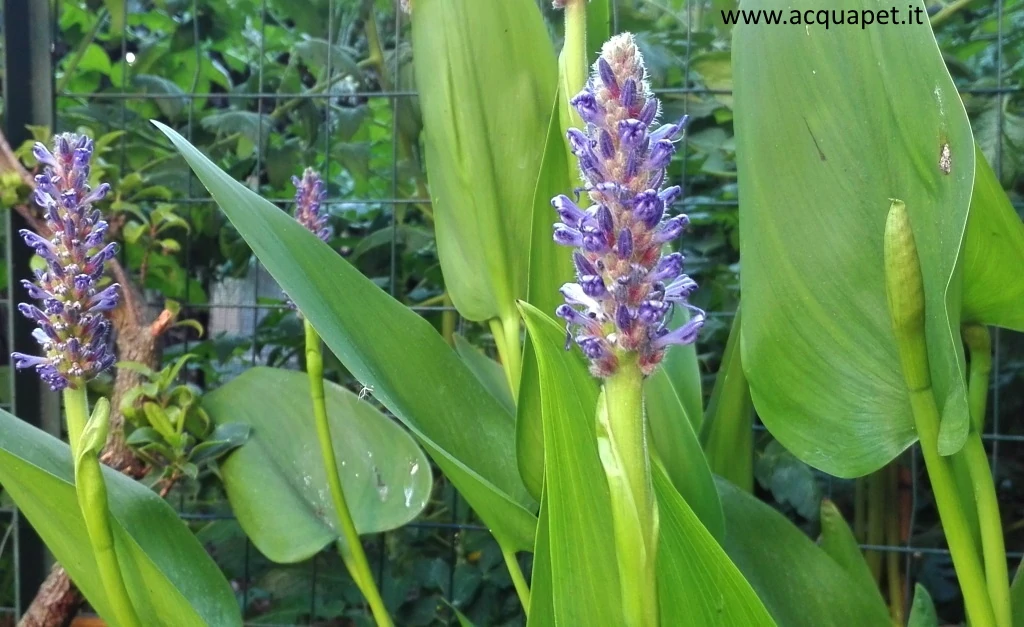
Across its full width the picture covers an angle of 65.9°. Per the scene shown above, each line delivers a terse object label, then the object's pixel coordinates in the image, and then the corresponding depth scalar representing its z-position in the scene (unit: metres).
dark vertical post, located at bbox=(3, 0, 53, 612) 0.86
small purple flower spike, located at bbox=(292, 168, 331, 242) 0.63
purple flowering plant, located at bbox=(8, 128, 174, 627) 0.67
